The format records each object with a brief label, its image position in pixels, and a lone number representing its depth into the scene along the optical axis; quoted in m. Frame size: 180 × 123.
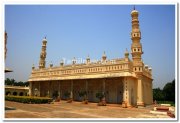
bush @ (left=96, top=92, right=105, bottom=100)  29.58
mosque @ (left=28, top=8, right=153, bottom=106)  28.39
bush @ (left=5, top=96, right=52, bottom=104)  27.08
